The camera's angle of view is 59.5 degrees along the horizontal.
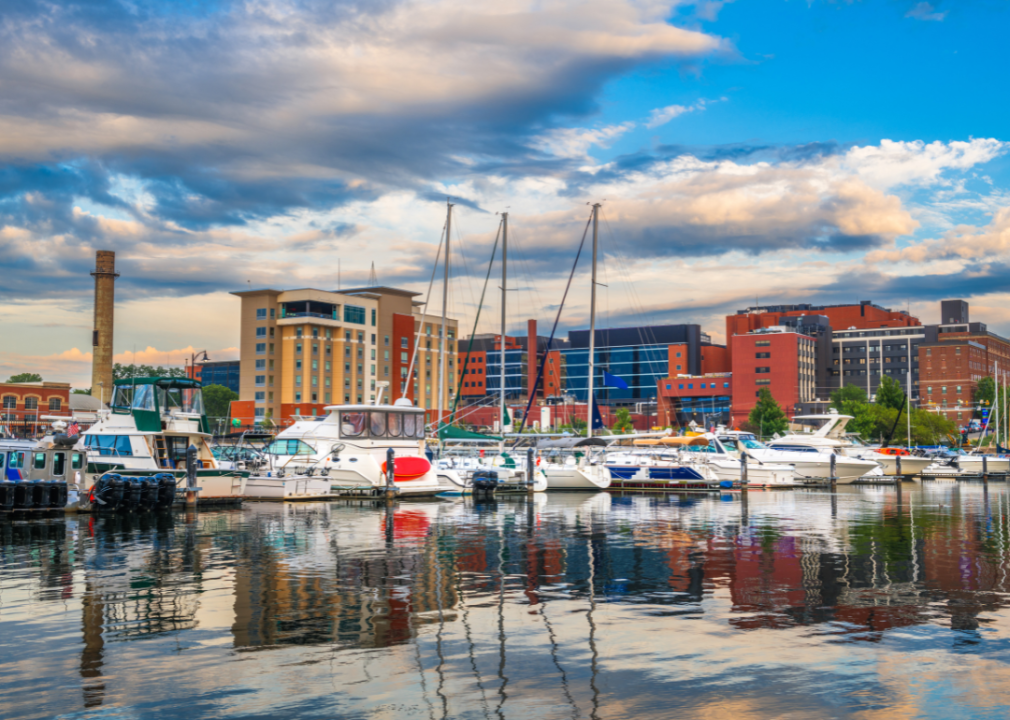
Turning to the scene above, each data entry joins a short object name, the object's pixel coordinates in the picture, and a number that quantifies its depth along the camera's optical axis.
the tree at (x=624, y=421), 163.75
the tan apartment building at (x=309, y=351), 142.88
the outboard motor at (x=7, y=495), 32.66
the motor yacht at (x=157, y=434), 38.66
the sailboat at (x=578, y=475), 54.12
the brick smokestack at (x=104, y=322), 107.00
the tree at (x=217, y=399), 146.50
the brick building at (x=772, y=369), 175.50
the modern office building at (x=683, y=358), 197.38
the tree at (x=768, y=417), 131.50
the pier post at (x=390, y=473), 43.34
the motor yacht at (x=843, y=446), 68.50
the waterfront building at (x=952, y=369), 182.00
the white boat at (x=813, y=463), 61.03
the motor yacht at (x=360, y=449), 44.22
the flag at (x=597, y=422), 66.88
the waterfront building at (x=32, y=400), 119.12
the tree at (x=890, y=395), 117.56
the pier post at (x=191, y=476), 37.97
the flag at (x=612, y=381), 60.41
